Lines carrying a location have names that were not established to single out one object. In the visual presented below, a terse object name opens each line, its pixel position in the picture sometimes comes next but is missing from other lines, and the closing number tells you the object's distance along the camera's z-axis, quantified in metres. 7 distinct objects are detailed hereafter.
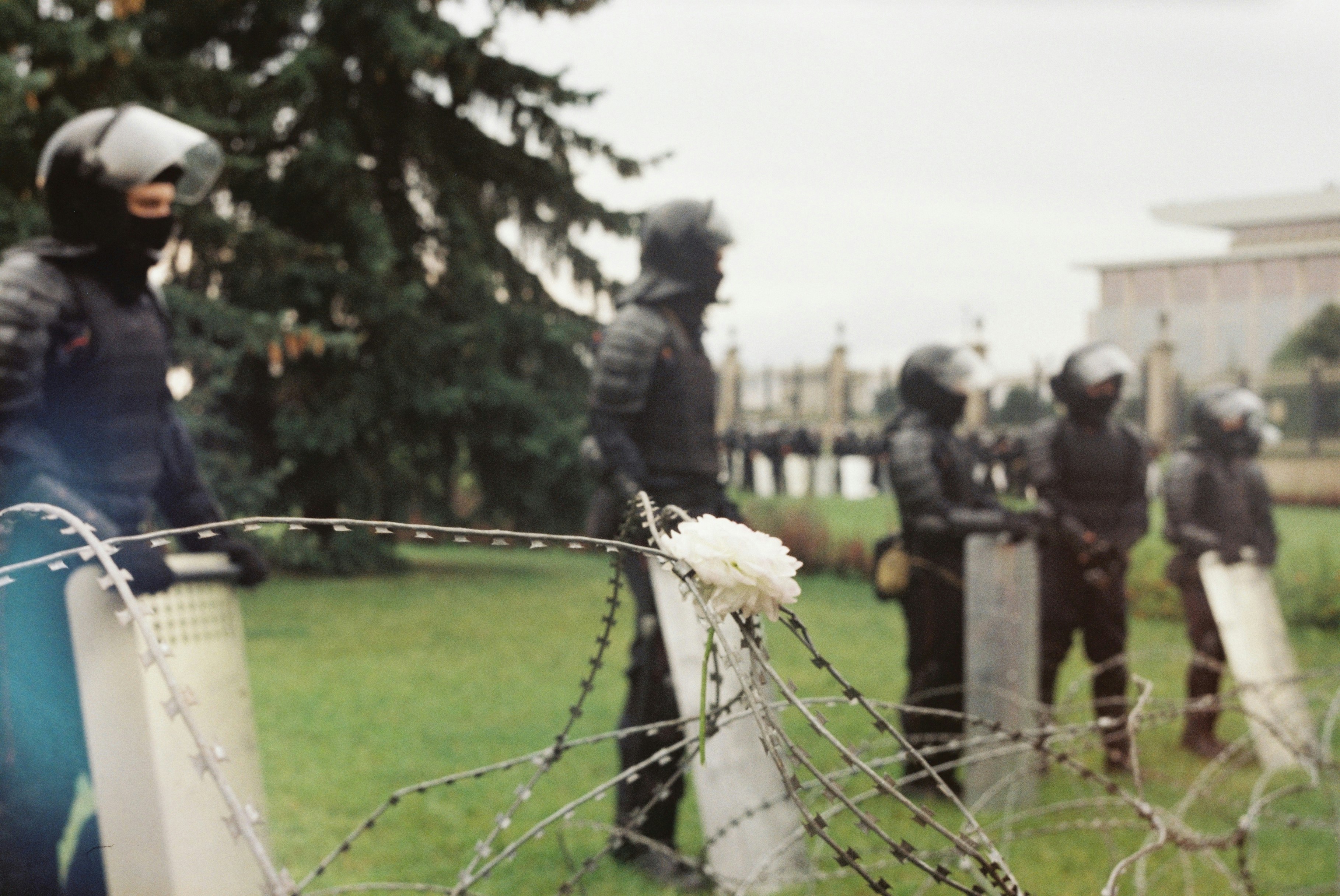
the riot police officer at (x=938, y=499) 5.28
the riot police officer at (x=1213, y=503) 6.27
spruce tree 12.35
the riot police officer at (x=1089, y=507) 5.99
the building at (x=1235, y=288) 27.58
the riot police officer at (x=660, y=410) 4.06
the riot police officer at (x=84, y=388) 2.53
